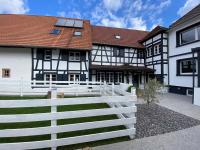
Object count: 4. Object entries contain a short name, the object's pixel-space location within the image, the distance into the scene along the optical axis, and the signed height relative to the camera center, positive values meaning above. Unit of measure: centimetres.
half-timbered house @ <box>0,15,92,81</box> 1017 +202
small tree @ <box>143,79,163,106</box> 513 -68
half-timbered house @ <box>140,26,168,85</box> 1090 +220
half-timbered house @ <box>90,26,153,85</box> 1202 +166
